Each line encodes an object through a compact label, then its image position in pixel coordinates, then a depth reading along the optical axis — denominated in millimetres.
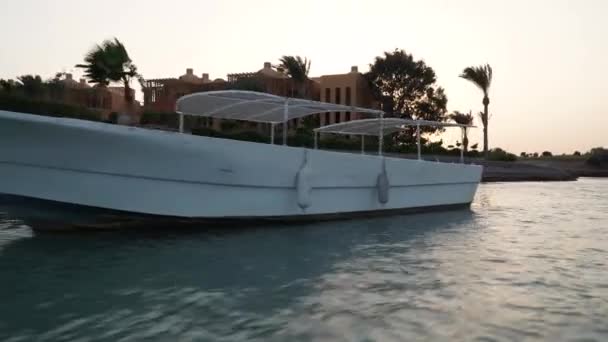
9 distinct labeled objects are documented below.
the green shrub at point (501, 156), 43056
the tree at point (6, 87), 25236
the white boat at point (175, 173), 7336
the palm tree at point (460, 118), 45250
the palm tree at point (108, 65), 28609
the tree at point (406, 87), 42219
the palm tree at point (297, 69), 37406
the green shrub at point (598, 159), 47094
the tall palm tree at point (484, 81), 40650
